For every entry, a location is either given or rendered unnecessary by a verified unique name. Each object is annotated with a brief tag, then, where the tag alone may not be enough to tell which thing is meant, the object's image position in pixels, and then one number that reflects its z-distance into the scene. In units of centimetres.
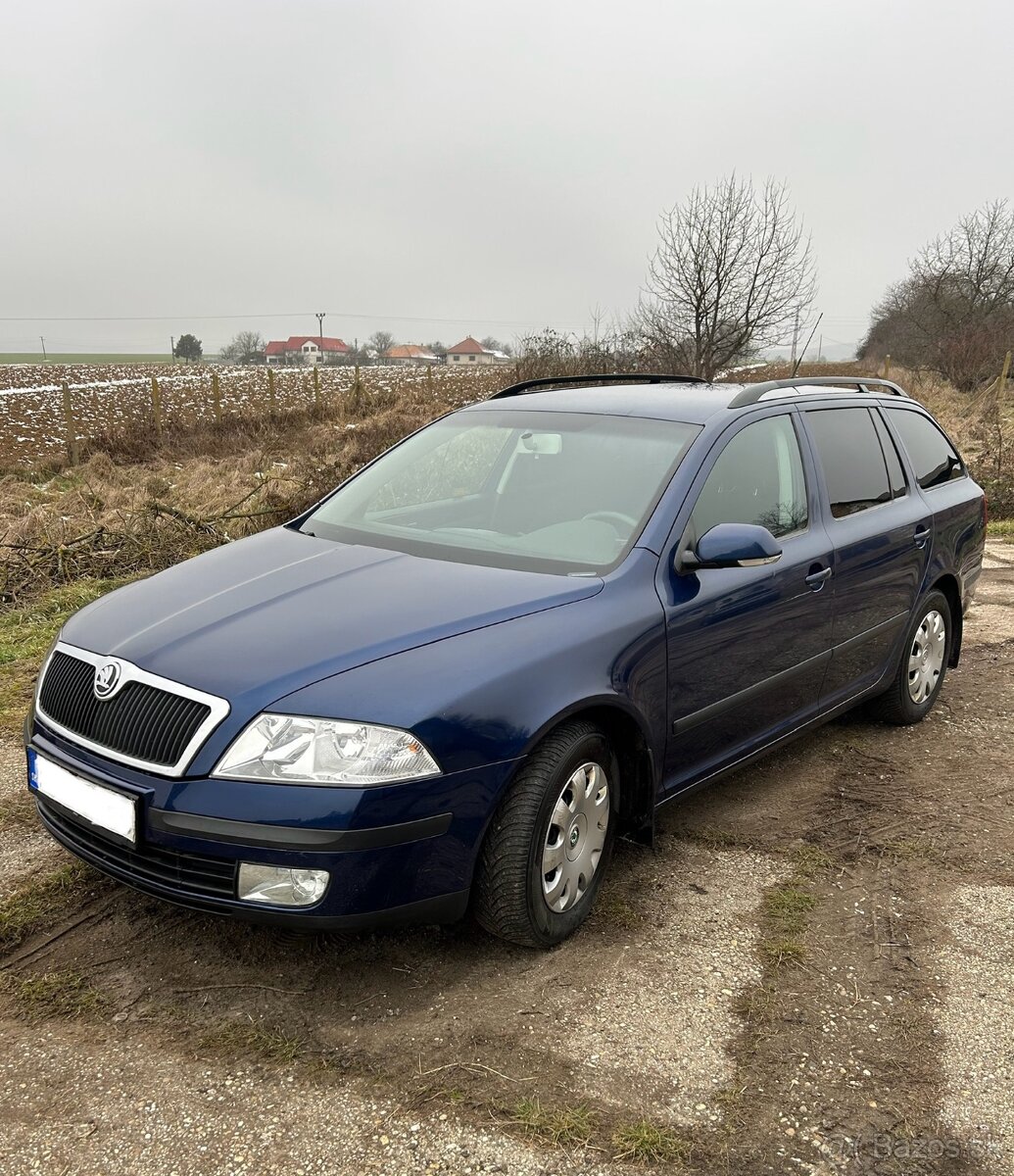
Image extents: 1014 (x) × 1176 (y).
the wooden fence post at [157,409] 1610
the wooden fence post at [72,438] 1485
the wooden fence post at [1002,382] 2406
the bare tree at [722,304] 1894
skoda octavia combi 236
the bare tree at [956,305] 3400
